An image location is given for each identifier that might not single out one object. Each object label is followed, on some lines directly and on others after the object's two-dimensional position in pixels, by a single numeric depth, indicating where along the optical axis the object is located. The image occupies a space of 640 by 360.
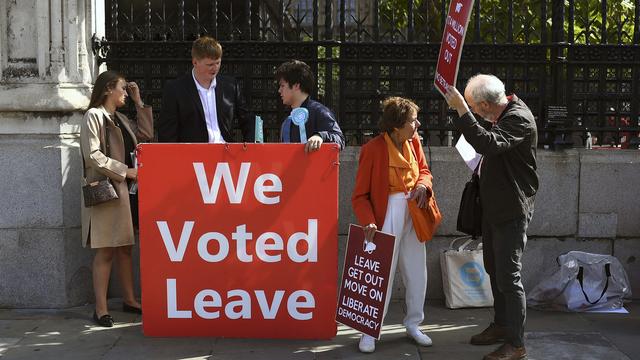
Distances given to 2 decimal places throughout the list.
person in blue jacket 6.11
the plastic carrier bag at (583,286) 6.88
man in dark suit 6.45
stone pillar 6.89
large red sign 5.95
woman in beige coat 6.40
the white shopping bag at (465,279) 6.96
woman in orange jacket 5.79
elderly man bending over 5.46
